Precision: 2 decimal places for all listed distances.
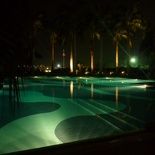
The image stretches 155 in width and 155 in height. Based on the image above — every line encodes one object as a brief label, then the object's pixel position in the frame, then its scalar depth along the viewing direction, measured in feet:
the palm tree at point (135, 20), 115.44
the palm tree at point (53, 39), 133.39
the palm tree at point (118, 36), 121.70
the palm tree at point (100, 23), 121.87
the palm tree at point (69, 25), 121.90
